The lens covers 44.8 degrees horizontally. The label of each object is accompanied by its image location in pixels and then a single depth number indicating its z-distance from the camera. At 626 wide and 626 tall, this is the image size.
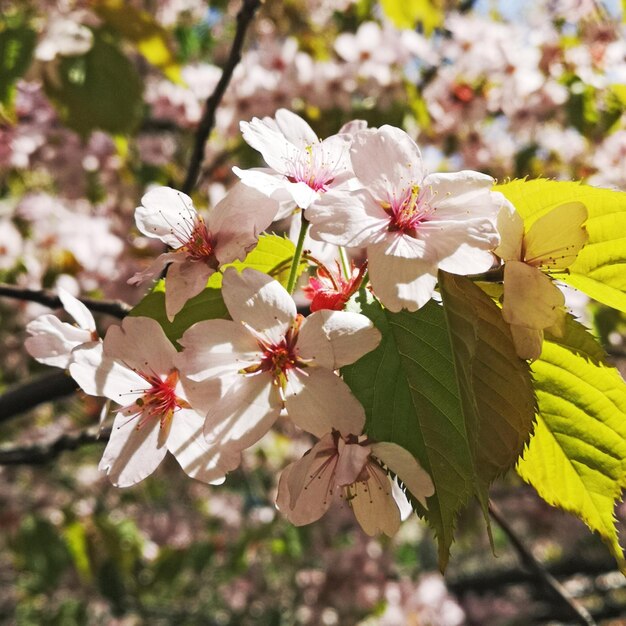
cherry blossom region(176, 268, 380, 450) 0.14
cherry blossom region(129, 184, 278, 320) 0.15
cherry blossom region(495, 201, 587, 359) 0.13
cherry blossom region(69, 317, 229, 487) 0.15
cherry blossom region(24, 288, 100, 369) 0.17
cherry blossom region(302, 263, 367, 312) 0.15
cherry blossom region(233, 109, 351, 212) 0.15
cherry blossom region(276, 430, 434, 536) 0.13
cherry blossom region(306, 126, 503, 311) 0.13
